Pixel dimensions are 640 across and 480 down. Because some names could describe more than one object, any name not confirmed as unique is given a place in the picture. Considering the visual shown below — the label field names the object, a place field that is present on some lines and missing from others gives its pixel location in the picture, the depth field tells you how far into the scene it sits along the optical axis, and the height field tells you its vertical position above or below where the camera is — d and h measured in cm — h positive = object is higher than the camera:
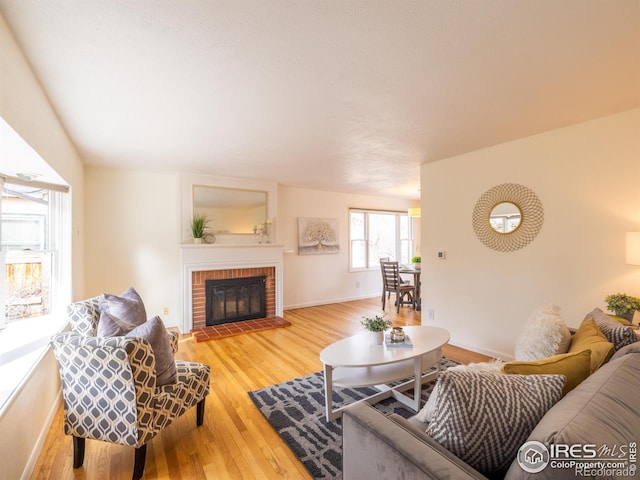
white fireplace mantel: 436 -28
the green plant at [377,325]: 251 -72
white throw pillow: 168 -58
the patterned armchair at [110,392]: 157 -83
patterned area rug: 180 -133
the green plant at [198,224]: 445 +30
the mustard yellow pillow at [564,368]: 116 -51
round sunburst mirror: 302 +27
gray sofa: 75 -55
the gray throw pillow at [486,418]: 94 -57
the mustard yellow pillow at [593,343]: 136 -53
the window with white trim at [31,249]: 225 -5
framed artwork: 588 +13
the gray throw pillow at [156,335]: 176 -57
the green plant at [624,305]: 220 -49
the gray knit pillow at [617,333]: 156 -51
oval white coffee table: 215 -101
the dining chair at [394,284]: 555 -82
